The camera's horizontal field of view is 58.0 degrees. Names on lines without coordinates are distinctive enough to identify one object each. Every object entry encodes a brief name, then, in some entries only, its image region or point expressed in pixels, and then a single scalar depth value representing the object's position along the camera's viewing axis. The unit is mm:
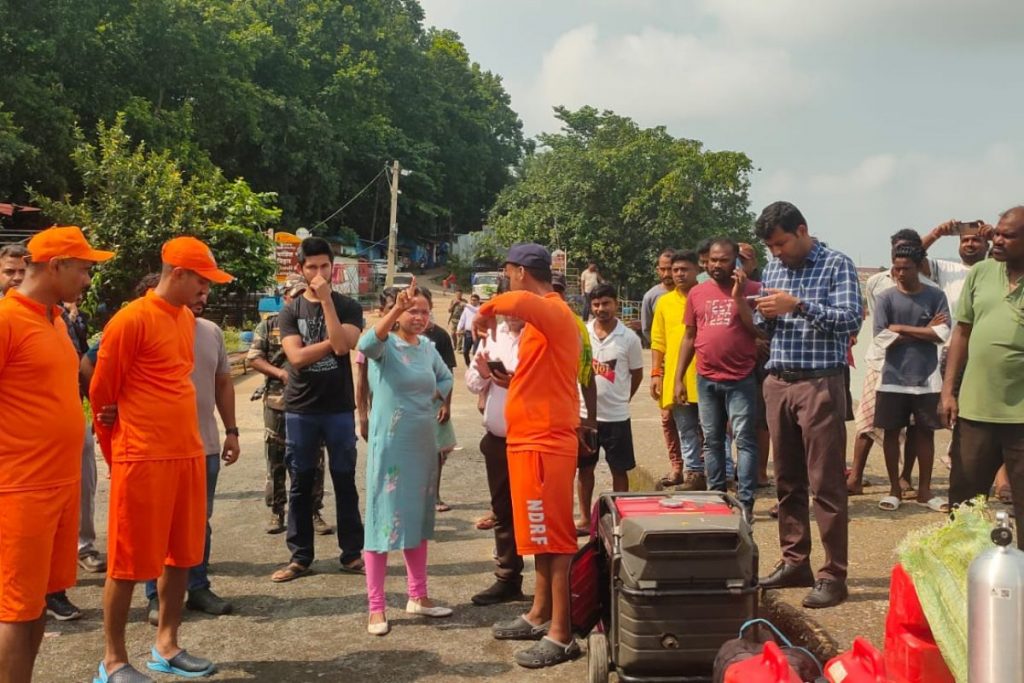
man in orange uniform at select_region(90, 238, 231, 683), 4285
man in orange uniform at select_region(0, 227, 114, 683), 3619
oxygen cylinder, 2137
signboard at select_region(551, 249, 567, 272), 36550
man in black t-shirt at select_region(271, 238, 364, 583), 5988
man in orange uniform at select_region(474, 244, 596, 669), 4617
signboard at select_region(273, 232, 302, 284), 28578
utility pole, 42500
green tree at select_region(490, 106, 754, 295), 39938
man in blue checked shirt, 4746
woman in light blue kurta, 5168
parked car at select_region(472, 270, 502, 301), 46631
